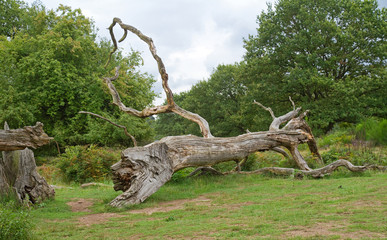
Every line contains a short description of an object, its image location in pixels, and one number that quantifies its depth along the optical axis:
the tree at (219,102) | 38.94
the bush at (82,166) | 14.17
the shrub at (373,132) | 14.75
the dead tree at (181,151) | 8.45
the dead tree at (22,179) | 7.83
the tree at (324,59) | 24.62
